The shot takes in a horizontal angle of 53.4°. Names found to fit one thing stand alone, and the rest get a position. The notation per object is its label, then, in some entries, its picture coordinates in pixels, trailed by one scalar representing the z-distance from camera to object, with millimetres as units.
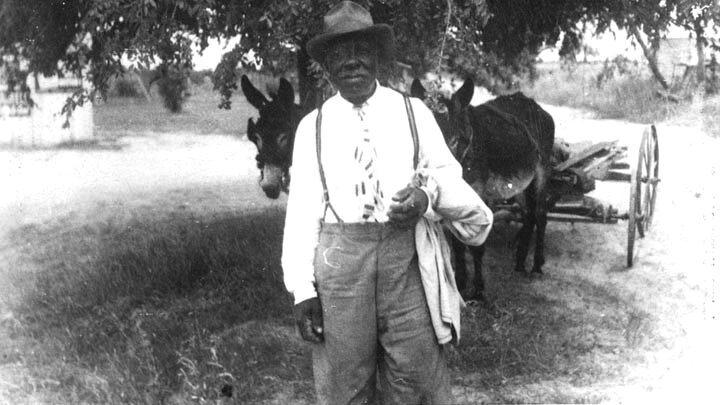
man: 2756
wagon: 6766
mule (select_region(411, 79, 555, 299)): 5504
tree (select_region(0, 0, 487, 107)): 4113
